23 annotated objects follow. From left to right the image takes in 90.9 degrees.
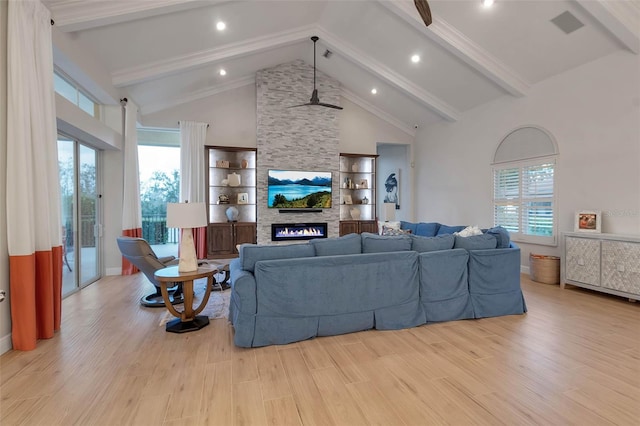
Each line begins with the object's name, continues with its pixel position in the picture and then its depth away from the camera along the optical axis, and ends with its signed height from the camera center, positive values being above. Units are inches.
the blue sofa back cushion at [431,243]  142.5 -16.3
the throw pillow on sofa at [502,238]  152.7 -15.0
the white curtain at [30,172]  107.6 +13.7
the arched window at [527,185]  216.5 +16.3
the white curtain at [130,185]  221.5 +17.0
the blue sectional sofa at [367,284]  115.9 -31.3
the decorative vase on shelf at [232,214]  296.8 -5.1
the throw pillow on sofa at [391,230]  228.9 -17.2
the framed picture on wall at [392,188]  381.7 +24.5
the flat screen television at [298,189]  303.3 +18.7
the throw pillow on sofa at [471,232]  171.5 -13.5
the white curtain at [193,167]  280.1 +37.2
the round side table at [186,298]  126.8 -37.3
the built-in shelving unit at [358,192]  335.0 +17.0
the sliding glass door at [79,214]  178.9 -2.5
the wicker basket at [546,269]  207.5 -41.2
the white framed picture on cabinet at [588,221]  184.9 -8.5
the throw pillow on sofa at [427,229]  240.1 -16.6
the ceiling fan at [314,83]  242.8 +119.2
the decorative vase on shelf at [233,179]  300.3 +28.2
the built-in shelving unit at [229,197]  289.7 +11.3
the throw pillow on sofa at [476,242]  147.6 -16.4
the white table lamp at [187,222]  127.2 -5.4
